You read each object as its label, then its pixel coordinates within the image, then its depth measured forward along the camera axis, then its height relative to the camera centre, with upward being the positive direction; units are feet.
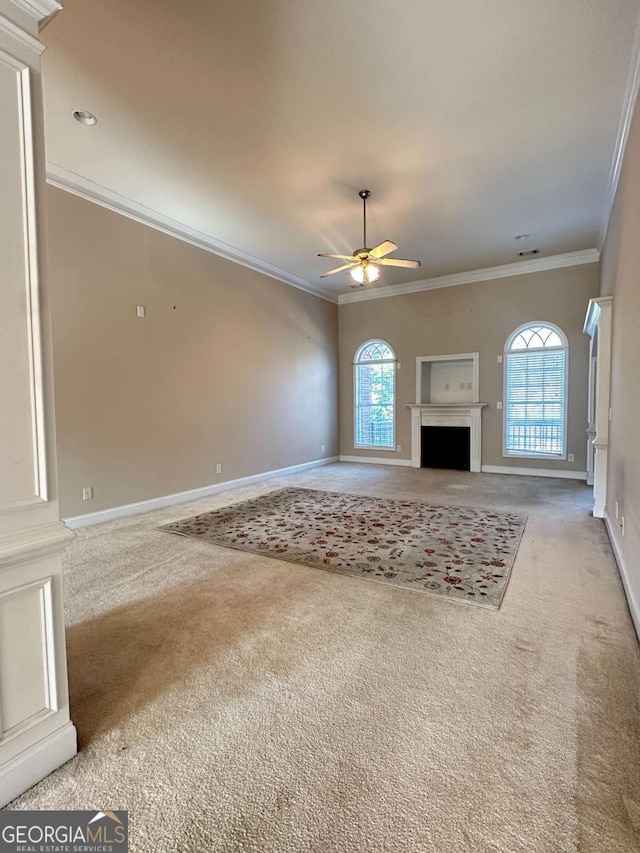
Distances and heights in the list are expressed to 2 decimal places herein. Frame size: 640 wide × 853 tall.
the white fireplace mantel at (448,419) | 23.48 -1.13
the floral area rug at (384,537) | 9.41 -4.18
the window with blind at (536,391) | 21.26 +0.44
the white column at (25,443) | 4.08 -0.39
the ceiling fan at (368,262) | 13.56 +5.07
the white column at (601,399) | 13.20 -0.03
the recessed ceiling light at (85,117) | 10.23 +7.59
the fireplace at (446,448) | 24.13 -2.96
